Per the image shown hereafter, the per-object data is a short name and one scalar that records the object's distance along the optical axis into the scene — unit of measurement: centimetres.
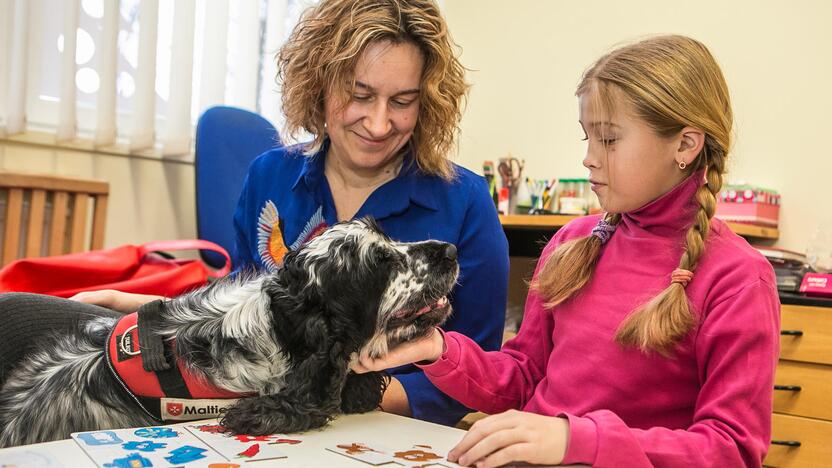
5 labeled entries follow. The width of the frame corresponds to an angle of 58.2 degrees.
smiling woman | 177
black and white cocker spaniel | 125
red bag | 224
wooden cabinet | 240
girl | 112
